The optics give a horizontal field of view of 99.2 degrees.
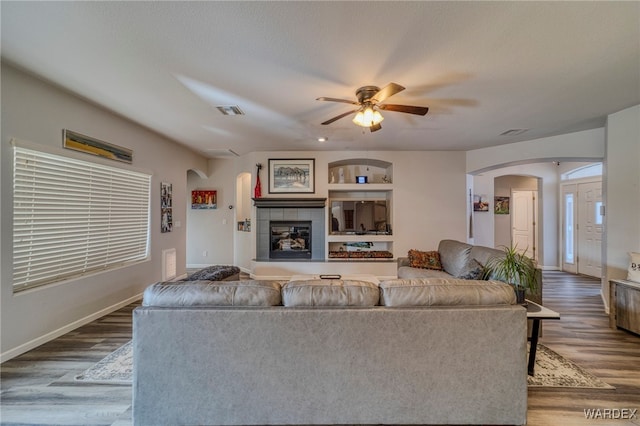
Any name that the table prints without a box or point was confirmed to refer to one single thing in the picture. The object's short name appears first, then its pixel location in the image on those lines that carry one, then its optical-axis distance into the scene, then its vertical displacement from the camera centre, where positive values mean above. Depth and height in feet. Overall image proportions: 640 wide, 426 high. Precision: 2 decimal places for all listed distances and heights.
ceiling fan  8.66 +3.53
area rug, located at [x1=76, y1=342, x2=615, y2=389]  7.04 -4.30
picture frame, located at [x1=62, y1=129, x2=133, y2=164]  9.91 +2.74
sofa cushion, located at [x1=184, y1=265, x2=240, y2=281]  10.88 -2.47
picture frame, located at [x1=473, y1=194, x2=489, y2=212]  20.76 +1.01
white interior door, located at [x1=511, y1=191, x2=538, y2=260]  22.86 -0.23
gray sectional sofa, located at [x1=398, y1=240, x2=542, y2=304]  10.52 -2.12
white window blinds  8.56 -0.12
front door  18.43 -0.82
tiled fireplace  18.78 -1.17
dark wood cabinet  9.65 -3.22
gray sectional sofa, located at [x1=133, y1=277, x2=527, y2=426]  5.22 -2.88
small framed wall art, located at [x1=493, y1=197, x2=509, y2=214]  22.74 +0.94
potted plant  7.47 -1.56
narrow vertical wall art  15.48 +0.45
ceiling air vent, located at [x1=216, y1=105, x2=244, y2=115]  10.76 +4.30
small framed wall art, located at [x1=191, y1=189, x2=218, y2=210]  21.79 +1.27
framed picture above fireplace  18.62 +2.75
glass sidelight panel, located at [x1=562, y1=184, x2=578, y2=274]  20.24 -0.91
